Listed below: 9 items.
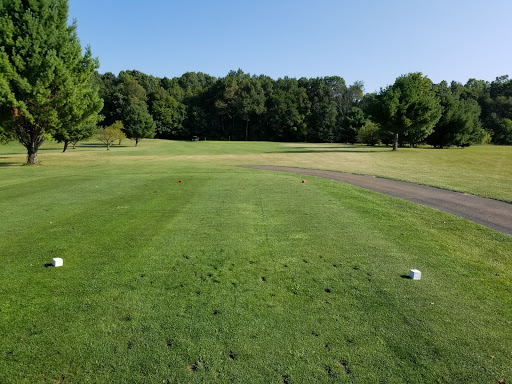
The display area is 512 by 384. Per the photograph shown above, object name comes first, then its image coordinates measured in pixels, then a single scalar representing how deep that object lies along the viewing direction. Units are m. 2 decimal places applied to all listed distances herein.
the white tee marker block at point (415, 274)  5.54
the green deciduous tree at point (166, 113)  101.44
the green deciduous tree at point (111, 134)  63.69
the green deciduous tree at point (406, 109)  53.62
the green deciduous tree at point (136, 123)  69.88
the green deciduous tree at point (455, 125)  65.00
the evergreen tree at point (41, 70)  24.89
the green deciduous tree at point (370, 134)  81.18
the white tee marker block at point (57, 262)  5.74
